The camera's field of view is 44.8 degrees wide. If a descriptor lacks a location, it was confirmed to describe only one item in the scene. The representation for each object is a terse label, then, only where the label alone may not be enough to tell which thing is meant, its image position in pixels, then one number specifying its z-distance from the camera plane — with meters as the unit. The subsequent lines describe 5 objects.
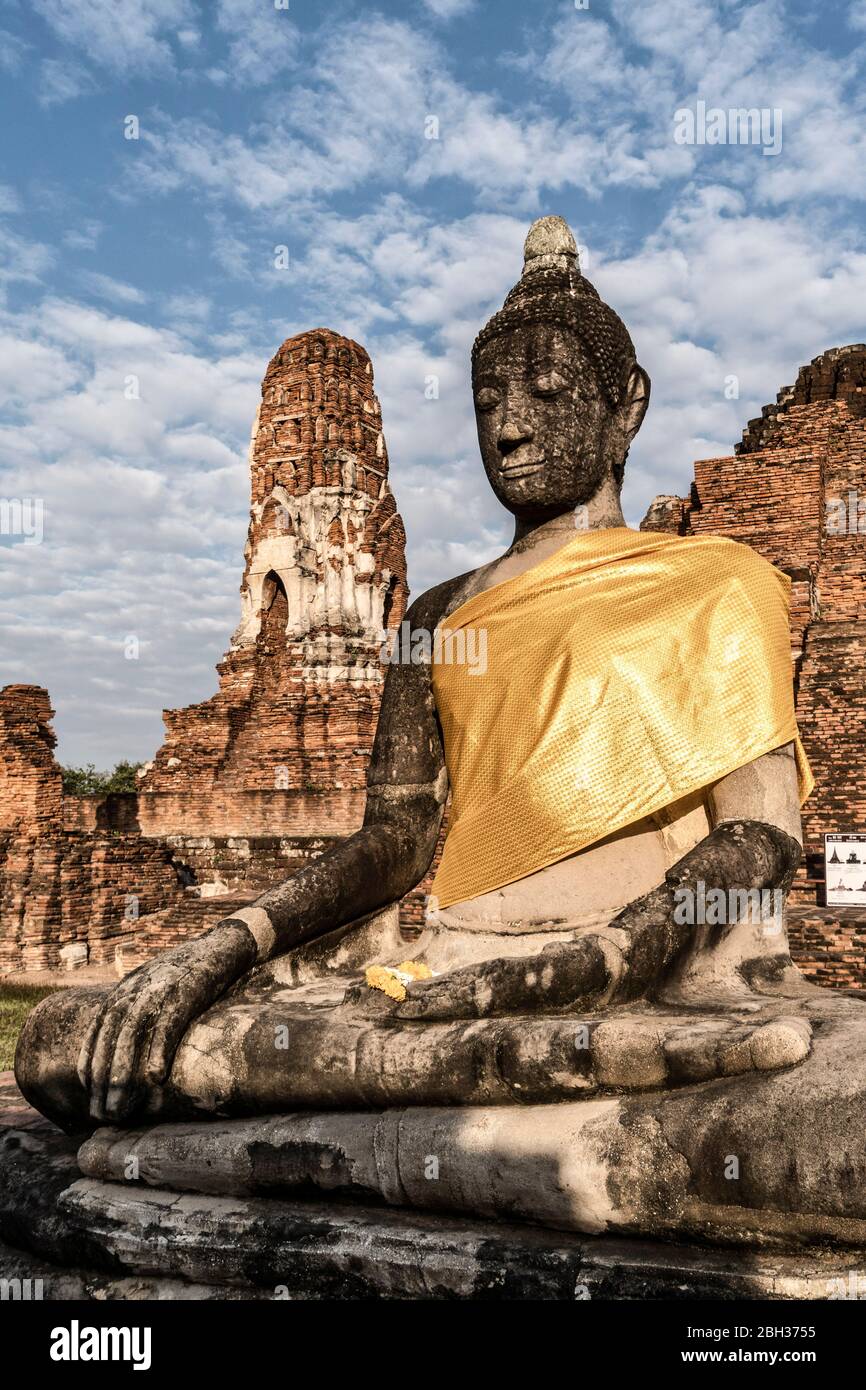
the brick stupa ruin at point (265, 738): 14.82
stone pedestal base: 2.03
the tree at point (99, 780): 45.12
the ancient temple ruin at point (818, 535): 9.66
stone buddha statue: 2.29
